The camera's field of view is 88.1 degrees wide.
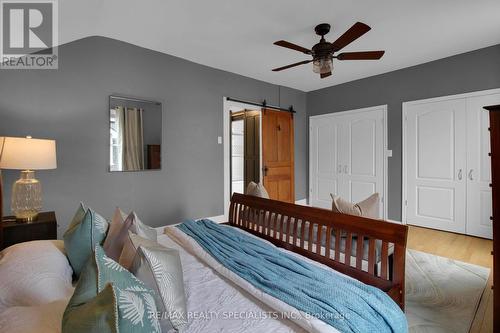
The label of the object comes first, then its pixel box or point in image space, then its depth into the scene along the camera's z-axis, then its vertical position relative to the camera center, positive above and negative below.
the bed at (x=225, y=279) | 0.96 -0.56
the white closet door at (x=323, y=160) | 5.23 +0.09
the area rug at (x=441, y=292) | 1.84 -1.11
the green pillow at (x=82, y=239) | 1.37 -0.40
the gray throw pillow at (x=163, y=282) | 0.93 -0.44
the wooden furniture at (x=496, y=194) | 1.49 -0.18
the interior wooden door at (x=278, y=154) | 4.94 +0.21
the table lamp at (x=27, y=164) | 2.07 +0.02
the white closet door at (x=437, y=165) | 3.74 -0.02
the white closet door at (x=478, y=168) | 3.49 -0.06
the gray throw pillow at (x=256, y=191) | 2.76 -0.28
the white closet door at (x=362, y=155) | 4.59 +0.17
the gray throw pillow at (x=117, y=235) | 1.33 -0.37
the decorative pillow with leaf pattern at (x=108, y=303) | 0.66 -0.38
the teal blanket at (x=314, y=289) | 1.02 -0.56
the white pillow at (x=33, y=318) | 0.80 -0.50
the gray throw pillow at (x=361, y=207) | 1.99 -0.34
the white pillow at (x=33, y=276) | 1.04 -0.49
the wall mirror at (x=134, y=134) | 3.25 +0.42
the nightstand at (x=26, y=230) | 2.10 -0.53
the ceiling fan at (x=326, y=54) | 2.56 +1.14
